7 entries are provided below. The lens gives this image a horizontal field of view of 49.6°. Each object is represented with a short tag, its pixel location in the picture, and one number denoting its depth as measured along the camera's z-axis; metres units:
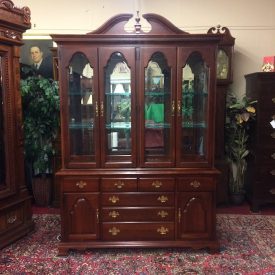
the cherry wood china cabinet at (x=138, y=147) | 2.54
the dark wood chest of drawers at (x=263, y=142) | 3.46
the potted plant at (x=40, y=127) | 3.45
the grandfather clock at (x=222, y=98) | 3.58
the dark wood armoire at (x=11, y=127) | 2.72
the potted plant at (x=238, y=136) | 3.58
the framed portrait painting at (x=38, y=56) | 3.88
